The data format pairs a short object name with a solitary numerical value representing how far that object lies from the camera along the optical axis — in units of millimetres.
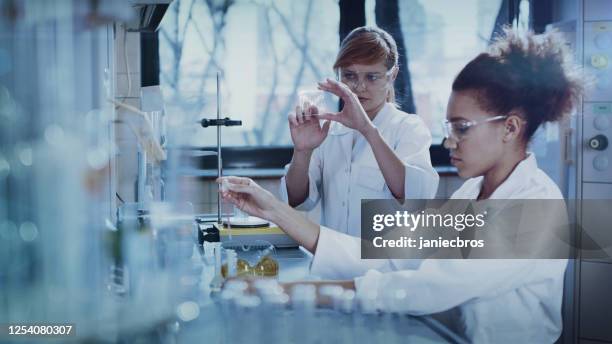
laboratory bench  1300
